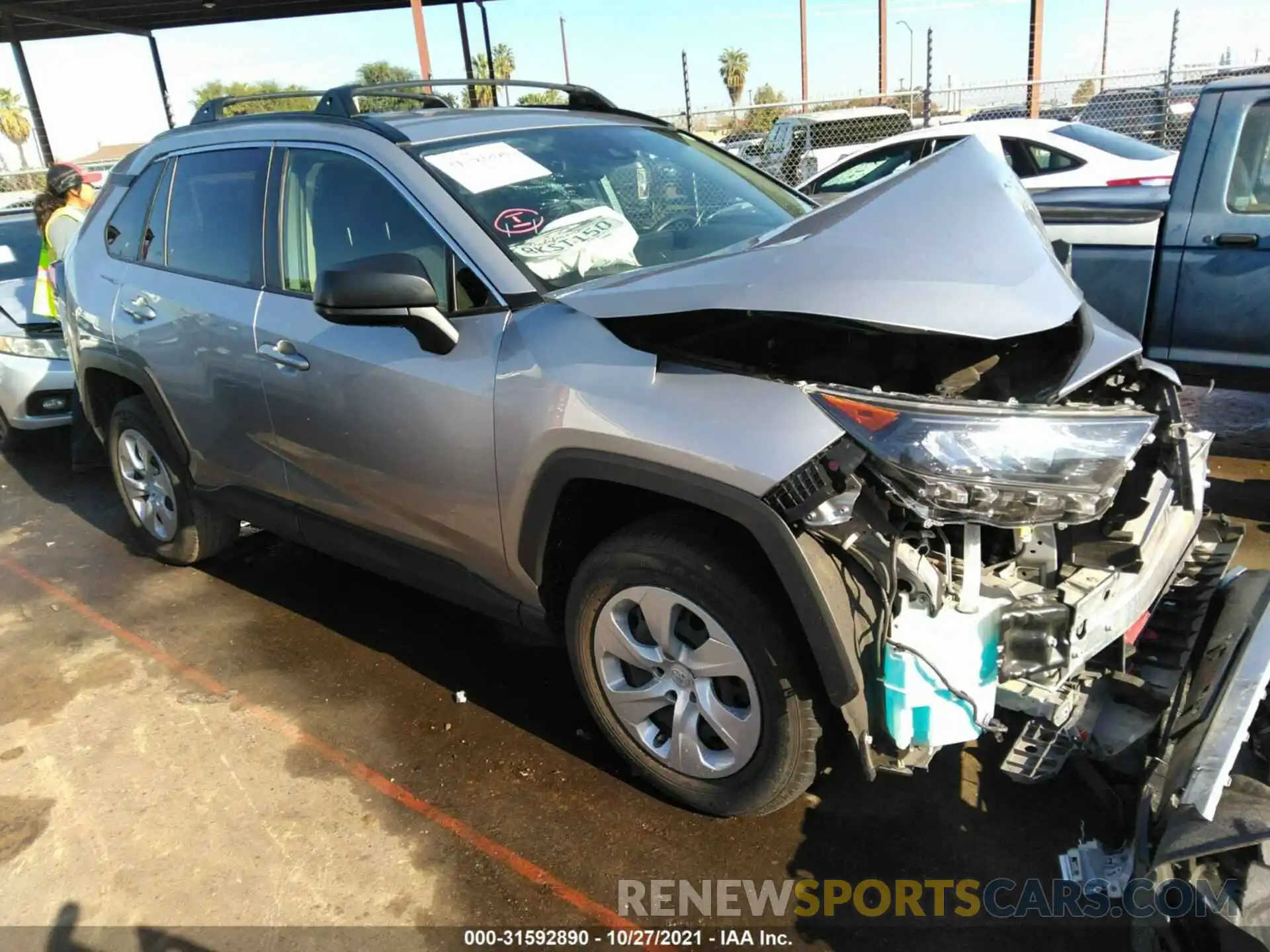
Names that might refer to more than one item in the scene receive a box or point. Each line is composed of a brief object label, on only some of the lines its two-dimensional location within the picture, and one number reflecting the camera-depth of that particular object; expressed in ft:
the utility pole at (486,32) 70.13
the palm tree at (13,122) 172.55
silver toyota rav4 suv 6.71
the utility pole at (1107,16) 100.69
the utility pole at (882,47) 54.65
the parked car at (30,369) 19.85
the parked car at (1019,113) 47.60
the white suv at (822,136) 42.29
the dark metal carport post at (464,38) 66.90
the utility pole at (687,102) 41.55
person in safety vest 18.97
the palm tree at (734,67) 184.65
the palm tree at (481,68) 68.42
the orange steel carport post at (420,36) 51.39
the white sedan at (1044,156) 25.12
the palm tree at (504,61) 188.96
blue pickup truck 14.61
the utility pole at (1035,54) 38.60
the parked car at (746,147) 49.21
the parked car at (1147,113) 37.45
